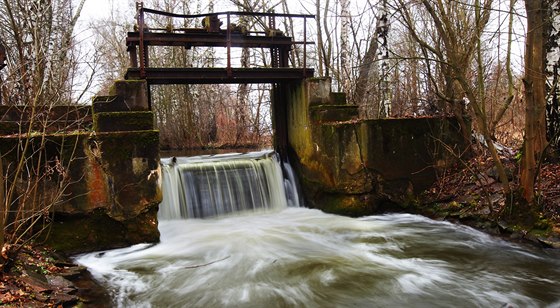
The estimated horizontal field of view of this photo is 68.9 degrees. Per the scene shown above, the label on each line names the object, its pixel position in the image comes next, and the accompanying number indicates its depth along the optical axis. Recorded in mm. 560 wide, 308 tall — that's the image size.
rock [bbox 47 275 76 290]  4936
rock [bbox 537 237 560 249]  6157
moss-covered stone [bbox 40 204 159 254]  6832
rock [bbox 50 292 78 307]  4492
